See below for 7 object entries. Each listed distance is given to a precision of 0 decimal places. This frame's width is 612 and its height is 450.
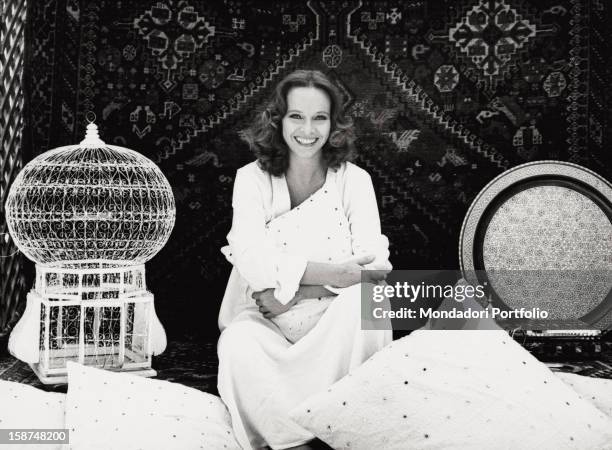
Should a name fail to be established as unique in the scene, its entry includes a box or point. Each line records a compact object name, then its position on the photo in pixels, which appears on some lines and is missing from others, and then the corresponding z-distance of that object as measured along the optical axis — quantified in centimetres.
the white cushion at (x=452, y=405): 162
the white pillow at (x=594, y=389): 192
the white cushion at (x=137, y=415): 176
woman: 220
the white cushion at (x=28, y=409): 179
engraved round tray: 298
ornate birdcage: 254
